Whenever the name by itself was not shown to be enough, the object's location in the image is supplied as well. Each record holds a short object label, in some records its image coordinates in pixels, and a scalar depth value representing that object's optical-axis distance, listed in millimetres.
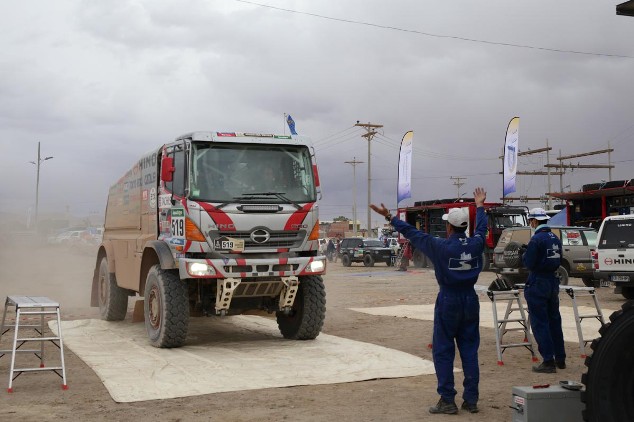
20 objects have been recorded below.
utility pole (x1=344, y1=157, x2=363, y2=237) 74150
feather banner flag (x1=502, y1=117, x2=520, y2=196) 32219
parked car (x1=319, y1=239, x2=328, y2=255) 50103
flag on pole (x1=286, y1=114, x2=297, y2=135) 11128
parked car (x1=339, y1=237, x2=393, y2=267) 36844
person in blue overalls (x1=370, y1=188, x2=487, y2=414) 6422
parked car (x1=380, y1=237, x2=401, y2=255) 48391
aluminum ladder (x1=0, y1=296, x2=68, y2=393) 7389
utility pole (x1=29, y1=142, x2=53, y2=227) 60388
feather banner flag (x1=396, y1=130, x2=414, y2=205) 36938
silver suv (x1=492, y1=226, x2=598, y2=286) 20141
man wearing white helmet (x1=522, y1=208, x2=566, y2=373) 8312
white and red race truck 9609
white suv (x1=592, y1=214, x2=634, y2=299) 15273
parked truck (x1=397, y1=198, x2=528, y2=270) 30172
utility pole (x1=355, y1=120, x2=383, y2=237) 57812
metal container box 5320
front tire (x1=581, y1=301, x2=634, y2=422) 4379
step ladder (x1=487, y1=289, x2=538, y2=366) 9000
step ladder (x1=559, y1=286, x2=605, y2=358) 9055
